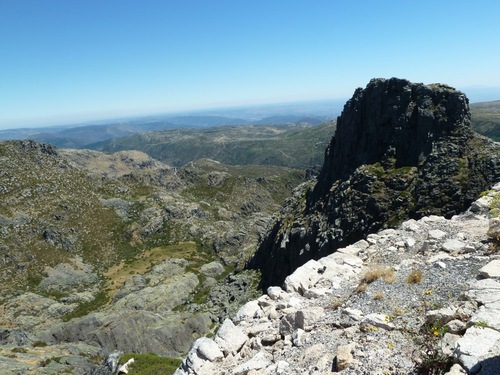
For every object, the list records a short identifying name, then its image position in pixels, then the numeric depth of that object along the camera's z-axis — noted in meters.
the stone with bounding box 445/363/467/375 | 7.89
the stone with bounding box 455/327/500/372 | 7.94
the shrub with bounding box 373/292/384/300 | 12.95
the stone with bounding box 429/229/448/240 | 18.10
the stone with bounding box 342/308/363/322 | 11.84
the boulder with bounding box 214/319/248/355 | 12.62
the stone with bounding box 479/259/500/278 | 12.38
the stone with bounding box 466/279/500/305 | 10.68
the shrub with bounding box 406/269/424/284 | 13.58
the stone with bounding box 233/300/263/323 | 14.51
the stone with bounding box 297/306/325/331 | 12.33
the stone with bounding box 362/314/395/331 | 10.72
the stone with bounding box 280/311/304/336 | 12.50
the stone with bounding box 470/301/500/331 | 9.14
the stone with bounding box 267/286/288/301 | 15.44
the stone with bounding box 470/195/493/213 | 21.28
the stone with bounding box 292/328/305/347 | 11.54
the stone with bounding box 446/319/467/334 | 9.56
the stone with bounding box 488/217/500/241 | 15.98
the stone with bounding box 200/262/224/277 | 108.34
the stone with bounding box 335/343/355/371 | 9.52
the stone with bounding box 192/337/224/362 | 12.37
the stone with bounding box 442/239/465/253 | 16.02
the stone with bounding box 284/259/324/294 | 16.00
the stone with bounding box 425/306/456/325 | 10.20
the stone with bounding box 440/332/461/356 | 8.83
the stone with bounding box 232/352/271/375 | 10.98
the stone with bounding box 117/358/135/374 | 38.03
